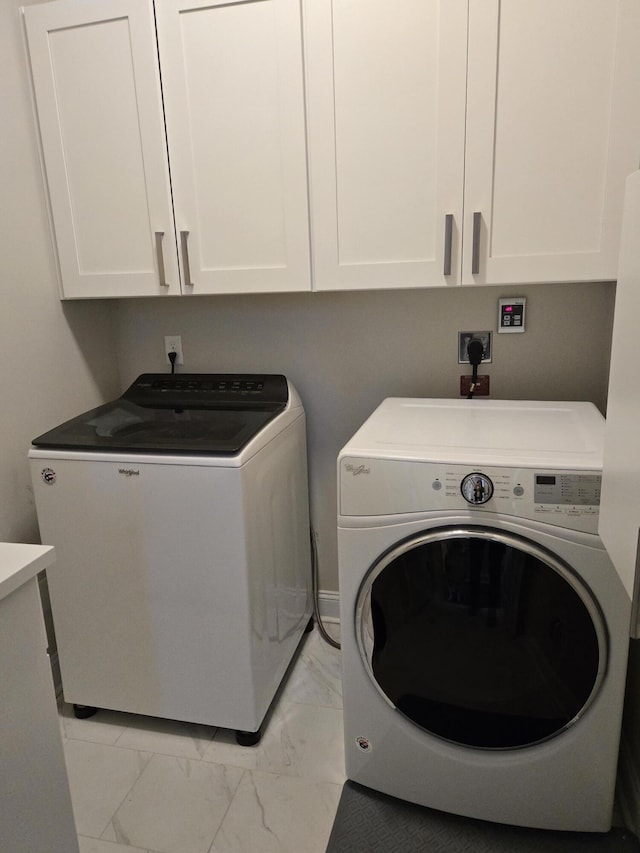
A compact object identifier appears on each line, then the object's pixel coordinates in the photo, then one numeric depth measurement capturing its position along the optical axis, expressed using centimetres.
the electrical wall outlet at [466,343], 185
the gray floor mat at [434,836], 134
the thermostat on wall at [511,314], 179
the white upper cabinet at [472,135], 134
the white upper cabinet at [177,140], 153
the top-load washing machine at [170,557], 151
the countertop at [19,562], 83
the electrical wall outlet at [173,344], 212
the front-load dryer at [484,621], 120
